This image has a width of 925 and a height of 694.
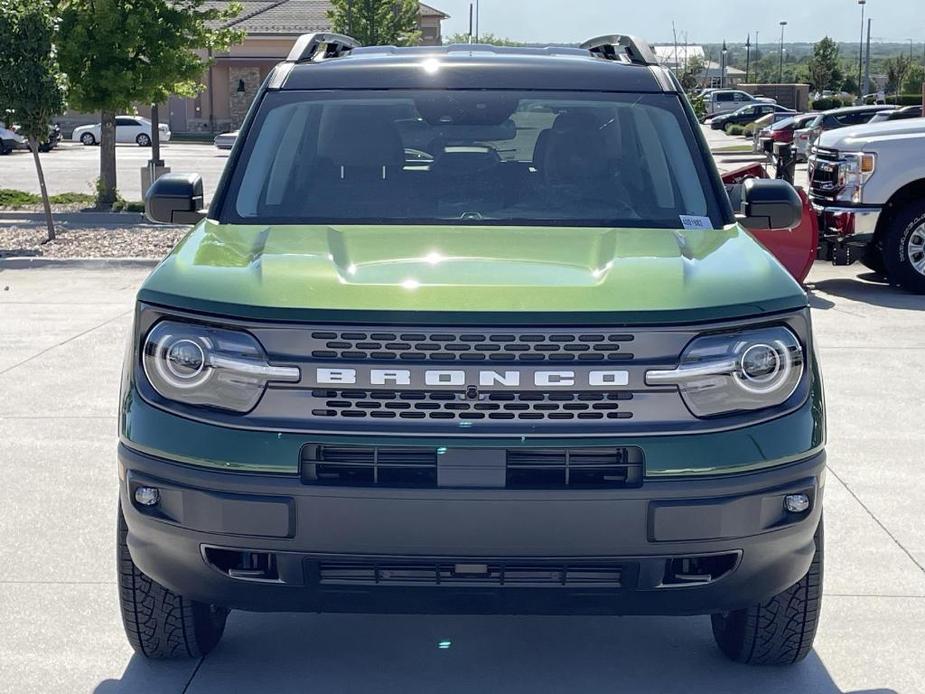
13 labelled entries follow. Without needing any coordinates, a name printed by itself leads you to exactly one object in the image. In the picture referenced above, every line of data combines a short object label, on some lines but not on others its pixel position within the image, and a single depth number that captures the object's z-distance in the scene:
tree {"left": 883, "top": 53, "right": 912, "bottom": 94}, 84.25
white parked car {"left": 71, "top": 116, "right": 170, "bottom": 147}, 54.78
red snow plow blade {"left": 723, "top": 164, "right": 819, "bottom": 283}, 12.71
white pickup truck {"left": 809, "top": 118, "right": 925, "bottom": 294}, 13.25
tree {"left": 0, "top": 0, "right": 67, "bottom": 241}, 17.19
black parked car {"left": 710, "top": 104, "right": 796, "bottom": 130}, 62.00
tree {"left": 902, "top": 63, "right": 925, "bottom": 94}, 72.25
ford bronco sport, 3.56
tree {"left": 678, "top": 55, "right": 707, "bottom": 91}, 58.88
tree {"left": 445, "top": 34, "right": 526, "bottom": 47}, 107.69
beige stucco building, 63.28
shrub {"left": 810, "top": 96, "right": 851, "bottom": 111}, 69.31
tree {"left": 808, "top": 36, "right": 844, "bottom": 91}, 88.31
